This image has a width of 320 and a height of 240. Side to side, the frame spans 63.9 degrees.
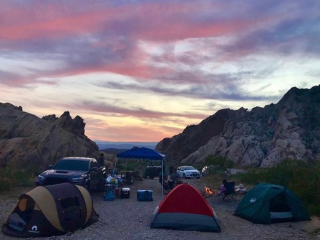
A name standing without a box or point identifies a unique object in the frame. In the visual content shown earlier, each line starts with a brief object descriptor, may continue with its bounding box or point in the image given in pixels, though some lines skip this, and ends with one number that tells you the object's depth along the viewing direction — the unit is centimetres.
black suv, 1088
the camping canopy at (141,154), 1338
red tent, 801
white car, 2119
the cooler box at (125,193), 1228
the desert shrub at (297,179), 1063
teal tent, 909
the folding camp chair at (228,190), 1162
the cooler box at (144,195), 1184
